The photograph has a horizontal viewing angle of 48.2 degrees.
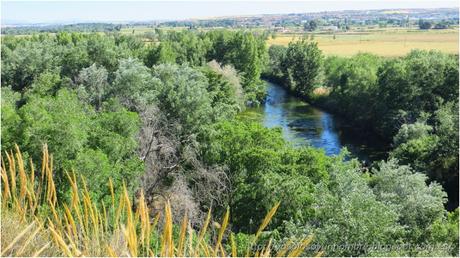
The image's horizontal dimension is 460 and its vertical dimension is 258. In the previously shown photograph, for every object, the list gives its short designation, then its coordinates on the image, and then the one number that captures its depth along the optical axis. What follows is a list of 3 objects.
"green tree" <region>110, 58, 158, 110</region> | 20.86
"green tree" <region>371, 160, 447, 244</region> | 12.02
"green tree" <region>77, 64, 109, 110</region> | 22.06
